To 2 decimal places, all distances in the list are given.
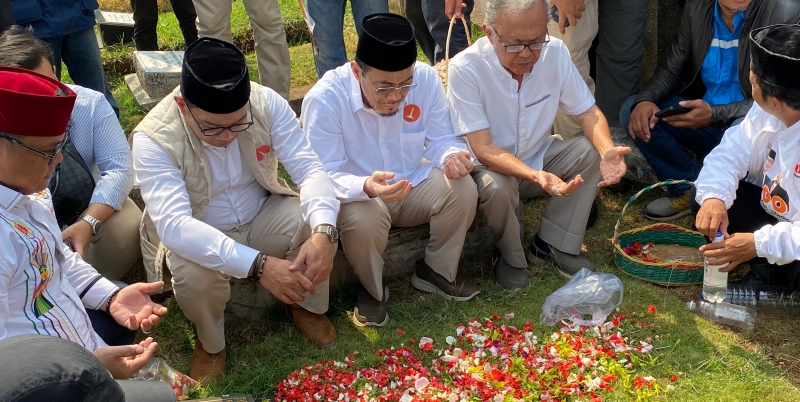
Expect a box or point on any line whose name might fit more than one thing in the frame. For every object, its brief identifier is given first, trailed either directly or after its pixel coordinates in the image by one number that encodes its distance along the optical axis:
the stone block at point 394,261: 4.04
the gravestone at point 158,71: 6.21
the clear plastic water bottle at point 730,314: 3.91
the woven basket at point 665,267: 4.23
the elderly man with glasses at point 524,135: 4.12
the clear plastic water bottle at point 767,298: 4.00
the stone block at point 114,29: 8.26
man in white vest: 3.43
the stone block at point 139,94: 6.39
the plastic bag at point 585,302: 3.95
